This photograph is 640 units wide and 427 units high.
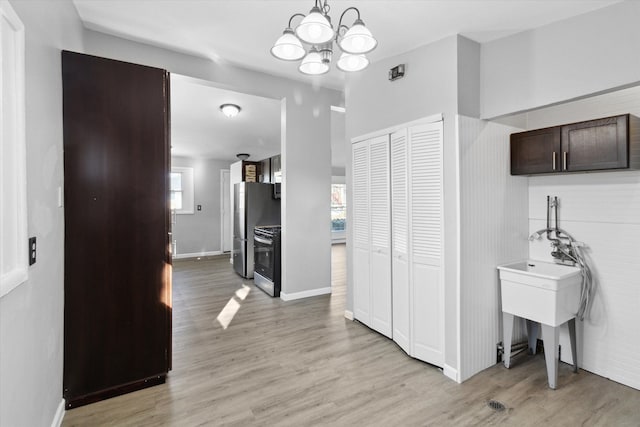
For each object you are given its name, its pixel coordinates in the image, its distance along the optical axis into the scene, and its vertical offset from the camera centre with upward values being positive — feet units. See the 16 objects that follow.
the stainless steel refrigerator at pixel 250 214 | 18.31 -0.19
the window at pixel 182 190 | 26.84 +1.86
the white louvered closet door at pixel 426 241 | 8.41 -0.86
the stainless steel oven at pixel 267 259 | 14.84 -2.42
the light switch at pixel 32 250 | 4.77 -0.59
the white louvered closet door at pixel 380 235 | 10.02 -0.81
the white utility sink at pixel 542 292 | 7.59 -2.11
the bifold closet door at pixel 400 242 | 9.23 -0.96
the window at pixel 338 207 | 35.24 +0.33
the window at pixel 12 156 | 3.85 +0.74
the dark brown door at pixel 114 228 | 6.89 -0.37
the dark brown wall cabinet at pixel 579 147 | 7.12 +1.55
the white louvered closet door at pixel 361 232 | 10.96 -0.79
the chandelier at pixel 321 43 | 5.28 +3.12
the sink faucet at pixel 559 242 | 8.63 -0.92
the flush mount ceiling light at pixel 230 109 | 14.96 +4.92
